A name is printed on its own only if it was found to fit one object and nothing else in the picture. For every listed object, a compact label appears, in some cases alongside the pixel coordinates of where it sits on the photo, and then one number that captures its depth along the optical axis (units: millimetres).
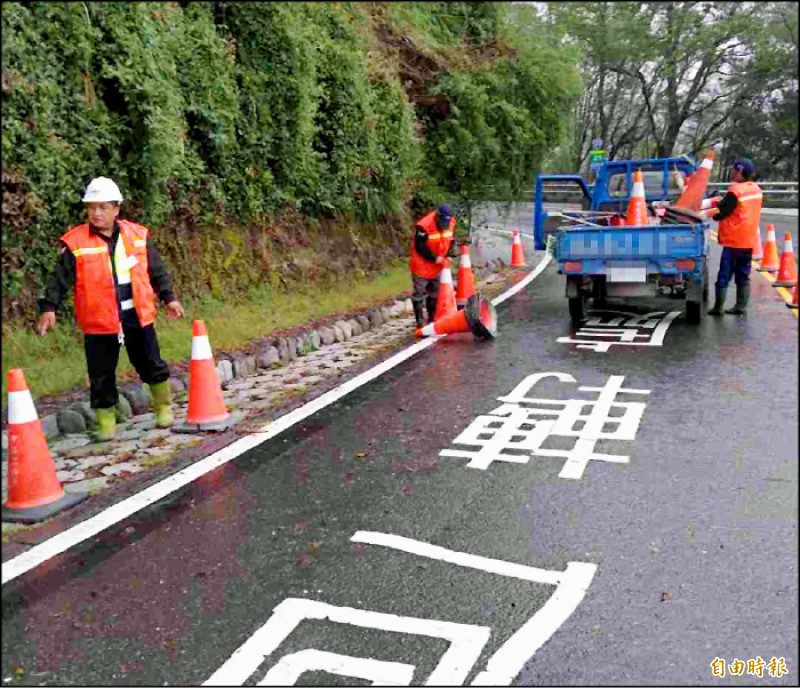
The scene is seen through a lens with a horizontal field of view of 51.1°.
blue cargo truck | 9180
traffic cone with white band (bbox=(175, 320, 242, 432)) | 6117
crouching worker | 9586
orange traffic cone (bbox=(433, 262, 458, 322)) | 9734
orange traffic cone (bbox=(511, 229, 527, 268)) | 16391
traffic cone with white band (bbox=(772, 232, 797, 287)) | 12169
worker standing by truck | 9531
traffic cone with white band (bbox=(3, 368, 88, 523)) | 4570
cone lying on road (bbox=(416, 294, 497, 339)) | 9125
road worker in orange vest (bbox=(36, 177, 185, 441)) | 5648
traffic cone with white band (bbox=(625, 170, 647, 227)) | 10375
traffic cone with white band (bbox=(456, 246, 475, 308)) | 10992
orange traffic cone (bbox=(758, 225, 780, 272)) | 14516
